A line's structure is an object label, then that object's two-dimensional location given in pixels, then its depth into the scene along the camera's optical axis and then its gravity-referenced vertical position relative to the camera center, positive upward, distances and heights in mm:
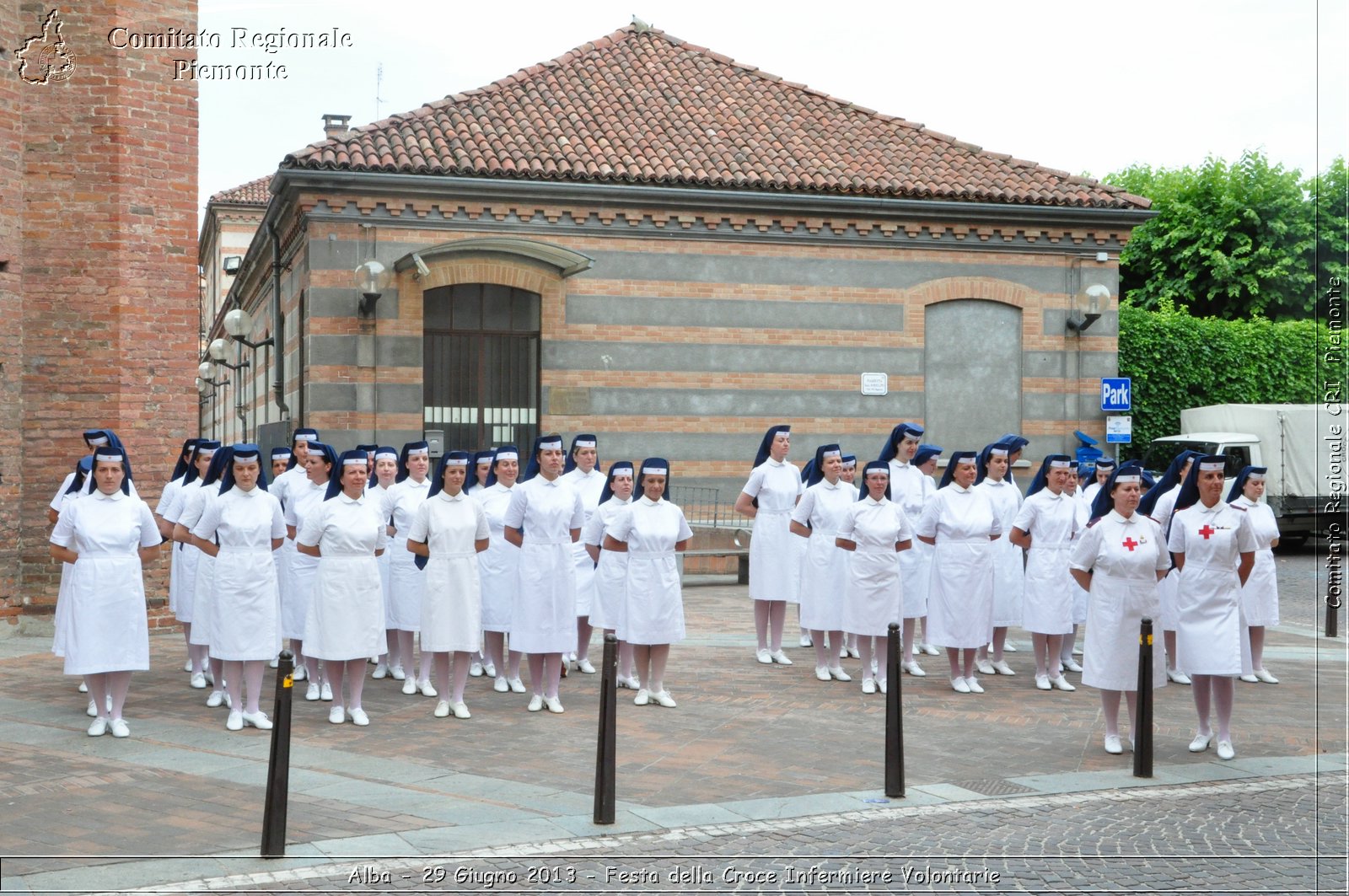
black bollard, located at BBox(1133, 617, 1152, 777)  8195 -1683
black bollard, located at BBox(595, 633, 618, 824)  7016 -1637
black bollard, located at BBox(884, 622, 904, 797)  7660 -1704
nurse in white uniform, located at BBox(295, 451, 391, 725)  9641 -1025
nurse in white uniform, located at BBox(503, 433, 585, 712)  10430 -966
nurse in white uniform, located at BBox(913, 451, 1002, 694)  11539 -1030
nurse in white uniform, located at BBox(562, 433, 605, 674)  12250 -516
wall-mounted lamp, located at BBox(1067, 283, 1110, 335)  22938 +2563
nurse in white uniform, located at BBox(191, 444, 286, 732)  9562 -979
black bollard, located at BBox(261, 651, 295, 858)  6332 -1647
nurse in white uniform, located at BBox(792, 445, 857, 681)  12172 -1017
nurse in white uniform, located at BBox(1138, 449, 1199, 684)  10094 -544
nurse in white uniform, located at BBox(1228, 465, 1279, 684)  12070 -1206
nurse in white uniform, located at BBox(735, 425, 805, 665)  12922 -907
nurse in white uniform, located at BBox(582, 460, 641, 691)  10766 -922
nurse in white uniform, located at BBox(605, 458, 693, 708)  10516 -1040
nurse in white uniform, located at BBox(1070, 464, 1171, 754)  9094 -955
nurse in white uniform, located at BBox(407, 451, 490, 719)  10078 -977
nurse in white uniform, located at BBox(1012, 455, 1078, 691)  11891 -1027
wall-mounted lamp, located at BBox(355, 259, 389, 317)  19734 +2550
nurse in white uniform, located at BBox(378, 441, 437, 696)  11375 -1083
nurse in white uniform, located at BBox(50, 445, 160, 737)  9305 -1036
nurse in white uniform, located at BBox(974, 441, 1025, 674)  12375 -1086
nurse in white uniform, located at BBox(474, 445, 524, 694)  11430 -1185
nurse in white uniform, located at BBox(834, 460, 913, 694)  11391 -924
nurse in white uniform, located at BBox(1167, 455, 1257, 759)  8984 -979
